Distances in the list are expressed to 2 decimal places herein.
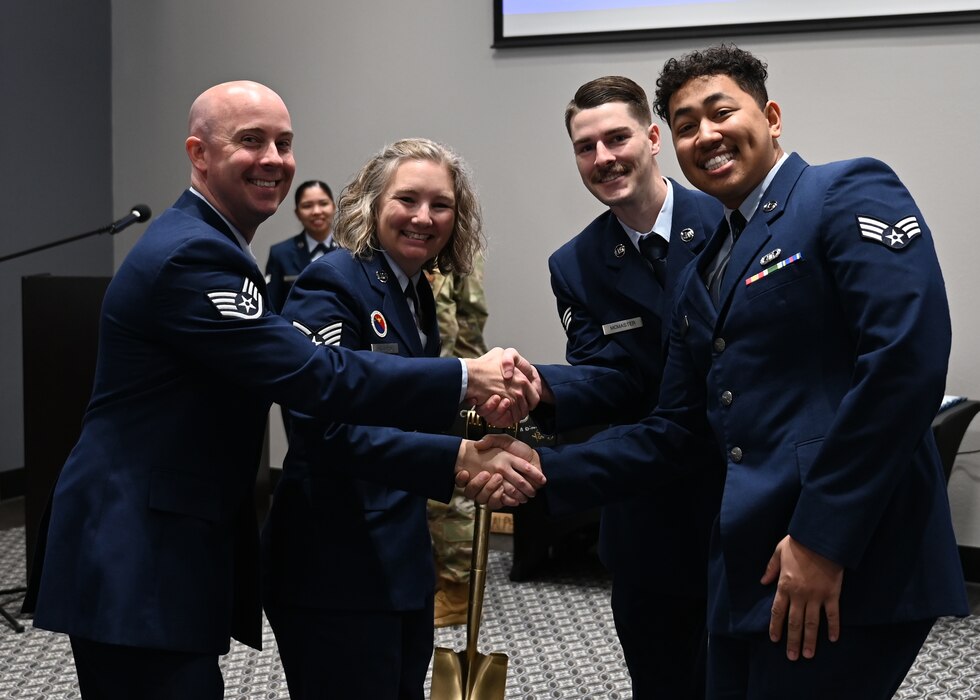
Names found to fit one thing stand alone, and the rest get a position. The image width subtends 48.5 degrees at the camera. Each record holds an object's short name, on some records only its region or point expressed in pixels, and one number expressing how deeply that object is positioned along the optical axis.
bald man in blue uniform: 1.65
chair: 3.78
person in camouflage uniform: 3.99
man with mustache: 2.09
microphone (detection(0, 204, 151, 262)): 3.80
